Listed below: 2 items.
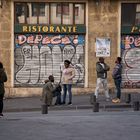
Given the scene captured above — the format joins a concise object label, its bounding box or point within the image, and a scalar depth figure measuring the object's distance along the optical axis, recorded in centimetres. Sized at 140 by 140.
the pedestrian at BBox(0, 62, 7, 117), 1611
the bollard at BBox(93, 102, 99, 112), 1736
